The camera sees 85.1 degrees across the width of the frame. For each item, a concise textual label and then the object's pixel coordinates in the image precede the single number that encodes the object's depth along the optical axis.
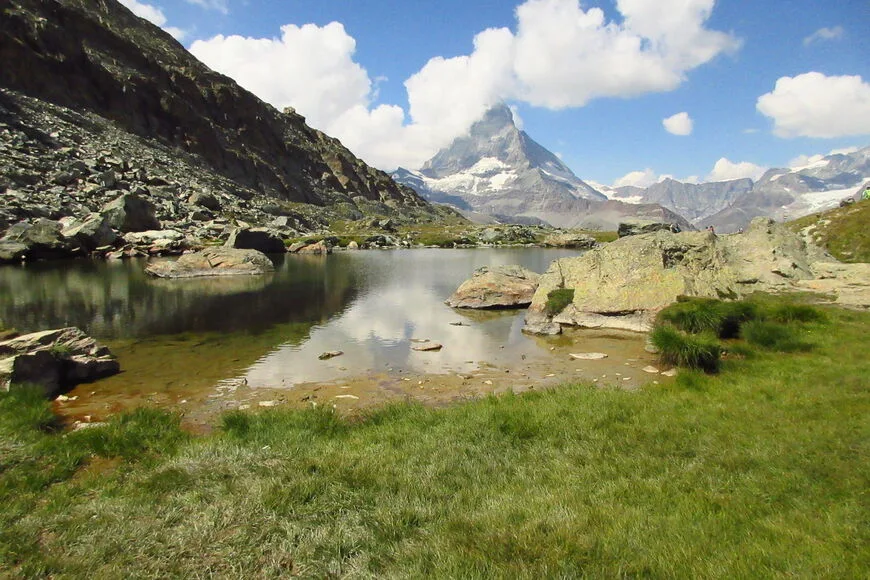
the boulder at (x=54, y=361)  13.48
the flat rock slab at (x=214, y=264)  49.50
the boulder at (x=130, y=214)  71.88
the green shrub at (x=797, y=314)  18.06
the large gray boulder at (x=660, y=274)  23.70
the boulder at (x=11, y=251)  54.28
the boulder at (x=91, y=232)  63.31
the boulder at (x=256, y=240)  71.06
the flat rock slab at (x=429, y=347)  21.27
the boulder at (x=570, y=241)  129.12
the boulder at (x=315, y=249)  89.42
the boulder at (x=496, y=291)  32.62
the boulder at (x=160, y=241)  70.12
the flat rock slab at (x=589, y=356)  19.11
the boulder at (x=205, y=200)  99.00
